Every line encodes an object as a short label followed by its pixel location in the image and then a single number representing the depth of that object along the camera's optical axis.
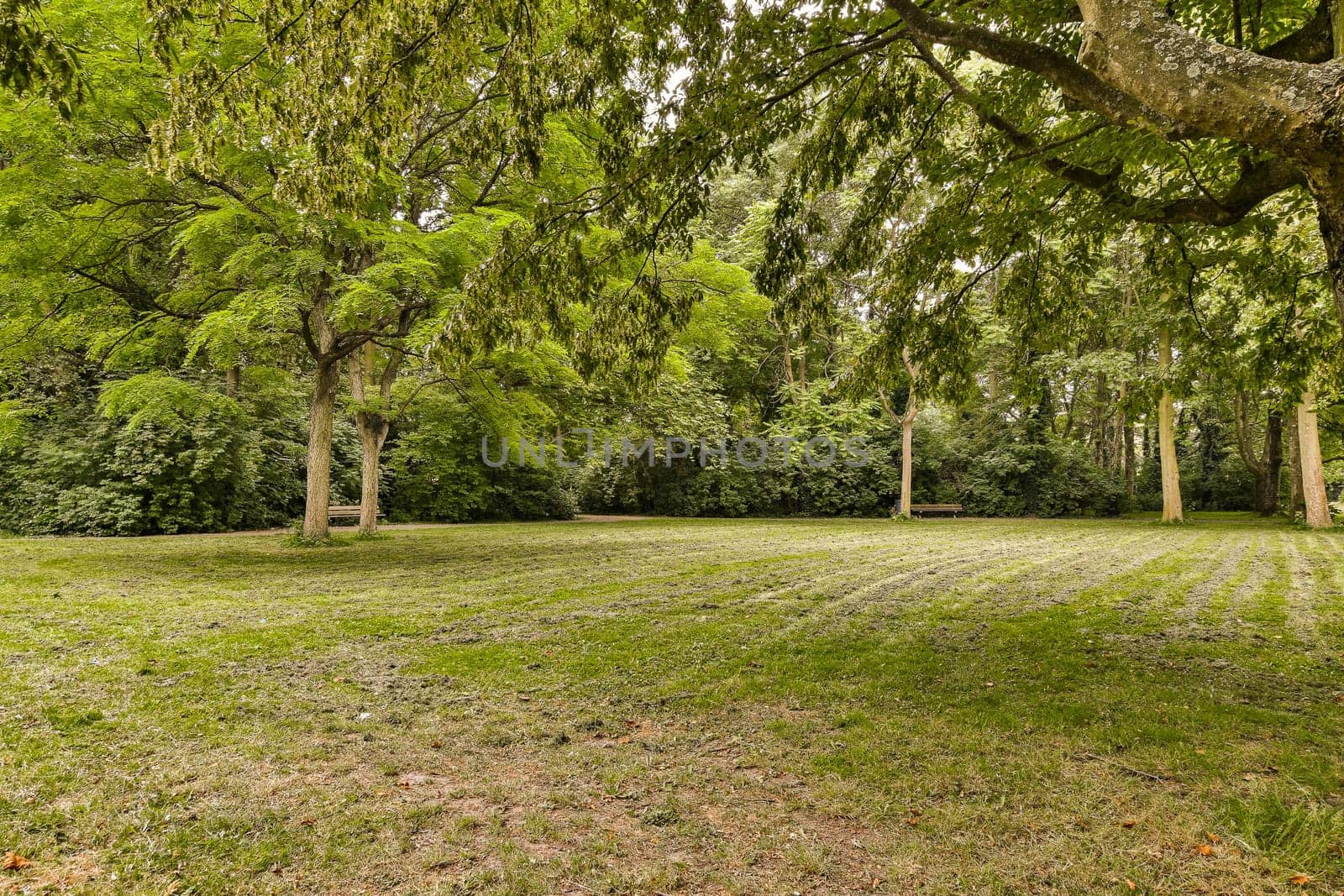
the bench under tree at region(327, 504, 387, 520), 17.44
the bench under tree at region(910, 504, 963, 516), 23.87
